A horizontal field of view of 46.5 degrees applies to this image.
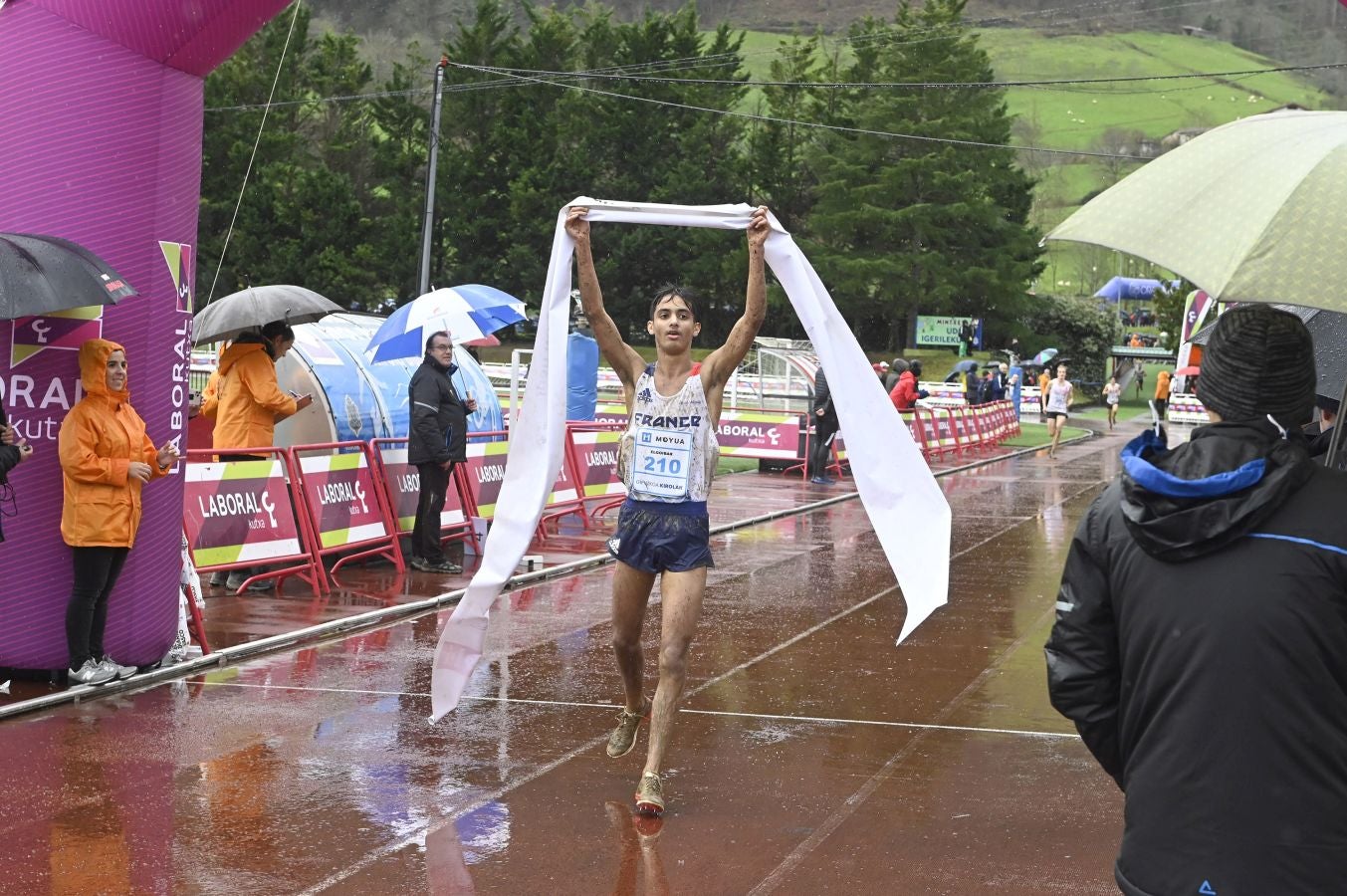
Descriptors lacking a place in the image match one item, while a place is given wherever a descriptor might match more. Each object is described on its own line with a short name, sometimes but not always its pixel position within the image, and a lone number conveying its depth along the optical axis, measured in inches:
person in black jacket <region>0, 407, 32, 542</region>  295.3
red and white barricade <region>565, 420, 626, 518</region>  673.0
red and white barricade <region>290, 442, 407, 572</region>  486.0
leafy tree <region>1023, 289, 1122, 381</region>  2851.9
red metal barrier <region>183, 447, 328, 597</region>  443.2
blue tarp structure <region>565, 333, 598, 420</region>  964.0
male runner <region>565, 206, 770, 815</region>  245.6
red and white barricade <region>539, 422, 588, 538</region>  643.5
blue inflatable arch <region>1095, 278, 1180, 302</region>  3708.2
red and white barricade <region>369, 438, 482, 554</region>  526.3
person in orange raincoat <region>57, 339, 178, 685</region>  314.5
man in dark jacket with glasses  503.5
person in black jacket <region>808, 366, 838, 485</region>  920.9
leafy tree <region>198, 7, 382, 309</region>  2453.2
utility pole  1273.4
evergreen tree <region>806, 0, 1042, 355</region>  2664.9
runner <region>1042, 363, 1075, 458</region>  1288.1
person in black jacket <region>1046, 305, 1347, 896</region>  116.4
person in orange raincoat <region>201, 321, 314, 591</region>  476.4
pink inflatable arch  315.0
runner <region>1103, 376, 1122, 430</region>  1776.6
